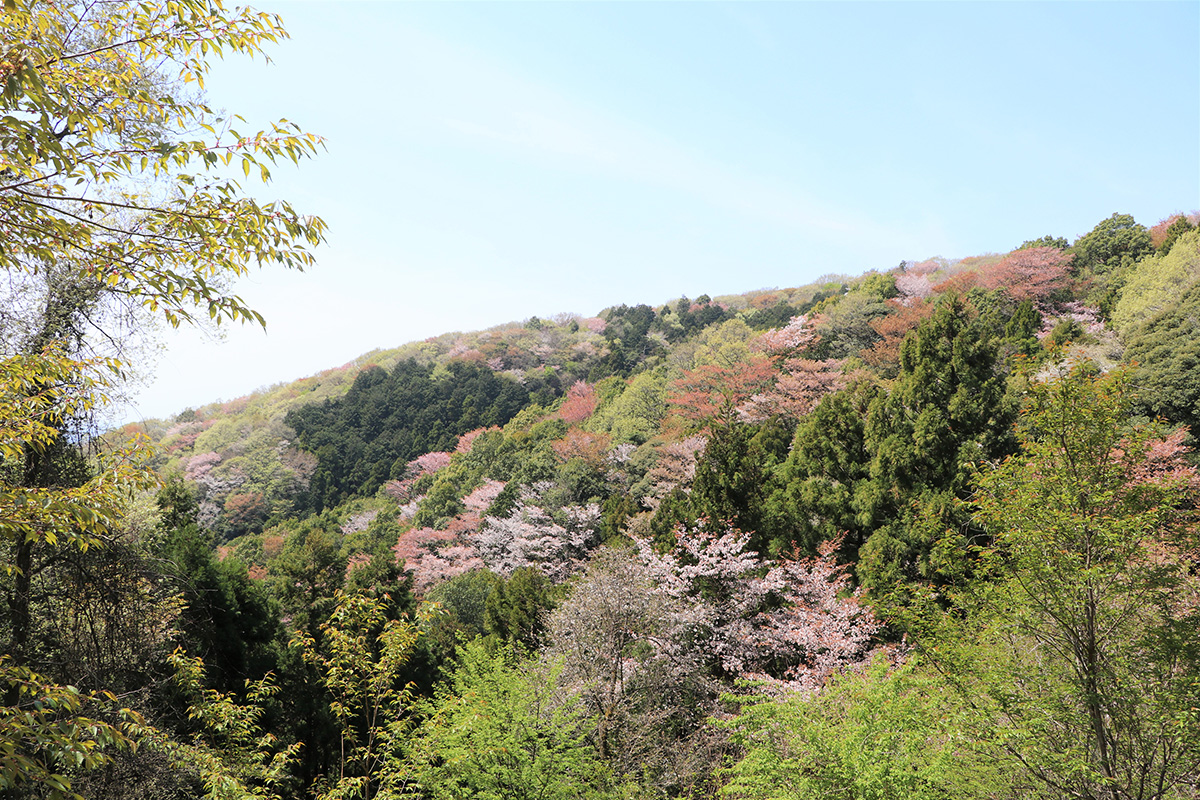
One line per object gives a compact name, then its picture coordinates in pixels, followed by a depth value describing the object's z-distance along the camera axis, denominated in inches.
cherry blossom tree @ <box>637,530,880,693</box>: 502.7
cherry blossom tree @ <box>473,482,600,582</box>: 896.3
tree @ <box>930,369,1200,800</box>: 240.2
